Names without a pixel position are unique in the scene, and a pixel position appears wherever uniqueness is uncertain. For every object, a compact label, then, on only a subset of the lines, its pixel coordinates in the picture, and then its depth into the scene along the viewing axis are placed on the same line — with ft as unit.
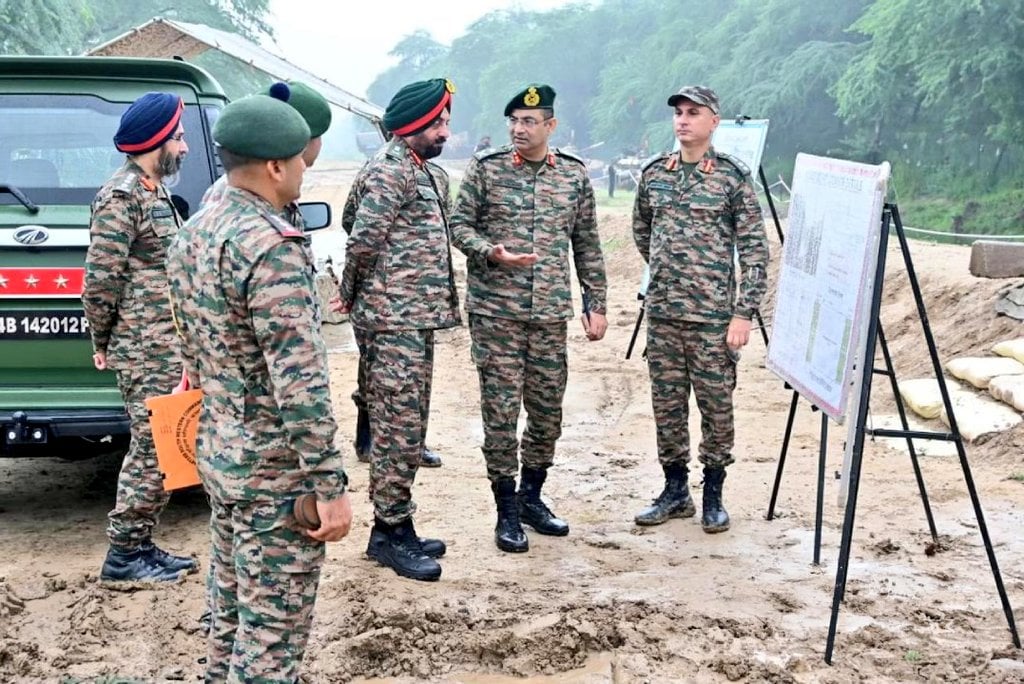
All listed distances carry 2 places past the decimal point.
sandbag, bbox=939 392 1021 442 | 21.95
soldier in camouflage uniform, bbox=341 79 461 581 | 14.88
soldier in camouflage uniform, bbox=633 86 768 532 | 16.75
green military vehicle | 15.70
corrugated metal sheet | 26.53
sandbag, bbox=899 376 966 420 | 23.41
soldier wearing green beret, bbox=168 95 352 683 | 8.66
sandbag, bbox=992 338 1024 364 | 24.27
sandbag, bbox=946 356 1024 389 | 23.79
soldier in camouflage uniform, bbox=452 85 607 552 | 16.12
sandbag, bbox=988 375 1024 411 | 22.33
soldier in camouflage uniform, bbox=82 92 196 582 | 14.06
